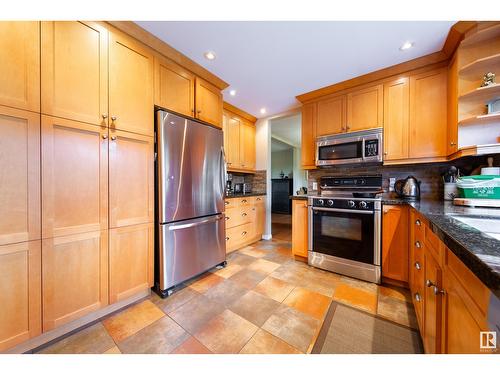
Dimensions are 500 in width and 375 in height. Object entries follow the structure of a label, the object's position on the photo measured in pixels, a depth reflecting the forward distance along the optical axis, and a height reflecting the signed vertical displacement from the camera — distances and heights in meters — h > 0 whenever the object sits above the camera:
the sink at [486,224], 0.91 -0.19
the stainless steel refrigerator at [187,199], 1.67 -0.14
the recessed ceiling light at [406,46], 1.65 +1.31
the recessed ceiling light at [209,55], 1.79 +1.32
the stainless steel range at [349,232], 1.88 -0.52
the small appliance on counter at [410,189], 1.97 -0.03
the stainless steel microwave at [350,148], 2.15 +0.49
